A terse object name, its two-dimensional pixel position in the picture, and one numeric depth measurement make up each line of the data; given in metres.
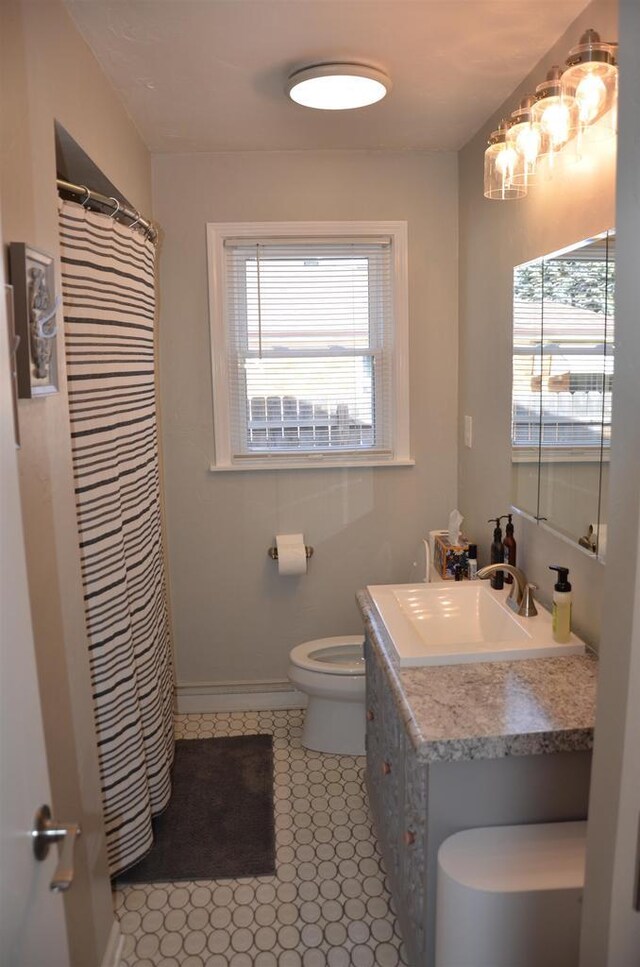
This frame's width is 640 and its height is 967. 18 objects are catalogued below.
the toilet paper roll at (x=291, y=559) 3.30
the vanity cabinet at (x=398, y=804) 1.79
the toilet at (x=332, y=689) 2.94
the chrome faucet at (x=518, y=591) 2.24
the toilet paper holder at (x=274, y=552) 3.37
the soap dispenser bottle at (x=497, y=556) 2.50
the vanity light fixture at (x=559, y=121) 1.73
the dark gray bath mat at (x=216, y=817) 2.45
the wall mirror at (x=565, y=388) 1.94
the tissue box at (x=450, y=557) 2.92
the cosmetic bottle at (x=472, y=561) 2.84
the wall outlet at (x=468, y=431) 3.17
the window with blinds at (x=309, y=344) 3.24
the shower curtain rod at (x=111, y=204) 1.98
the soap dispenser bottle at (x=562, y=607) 2.01
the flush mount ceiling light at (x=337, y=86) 2.22
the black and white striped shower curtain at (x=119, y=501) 2.02
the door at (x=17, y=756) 0.97
